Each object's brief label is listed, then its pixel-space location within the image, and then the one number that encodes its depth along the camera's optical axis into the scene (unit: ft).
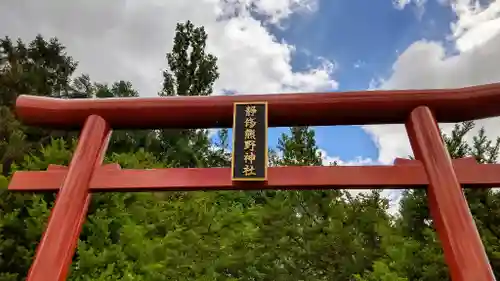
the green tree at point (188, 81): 48.52
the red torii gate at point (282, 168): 10.11
